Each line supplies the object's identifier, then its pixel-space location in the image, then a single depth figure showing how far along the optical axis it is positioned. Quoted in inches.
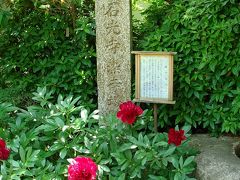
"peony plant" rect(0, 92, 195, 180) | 84.3
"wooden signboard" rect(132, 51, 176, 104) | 100.8
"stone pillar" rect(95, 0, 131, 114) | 104.9
